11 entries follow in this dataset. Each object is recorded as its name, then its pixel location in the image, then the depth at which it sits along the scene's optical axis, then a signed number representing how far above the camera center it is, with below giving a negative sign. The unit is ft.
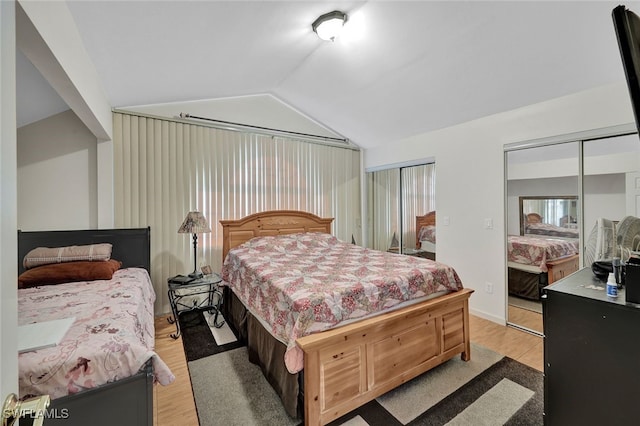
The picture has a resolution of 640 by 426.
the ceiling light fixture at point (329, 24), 7.07 +4.79
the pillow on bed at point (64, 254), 7.68 -1.16
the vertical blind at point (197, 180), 10.32 +1.37
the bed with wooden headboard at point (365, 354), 5.33 -3.18
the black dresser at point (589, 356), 3.67 -2.08
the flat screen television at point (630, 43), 2.51 +1.49
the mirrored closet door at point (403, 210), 12.87 +0.03
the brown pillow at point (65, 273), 7.06 -1.56
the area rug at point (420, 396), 5.64 -4.13
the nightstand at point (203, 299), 9.91 -3.56
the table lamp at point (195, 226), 9.84 -0.48
